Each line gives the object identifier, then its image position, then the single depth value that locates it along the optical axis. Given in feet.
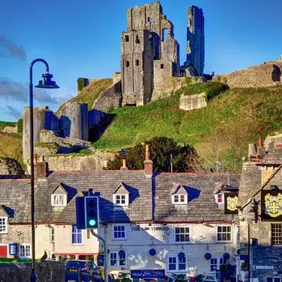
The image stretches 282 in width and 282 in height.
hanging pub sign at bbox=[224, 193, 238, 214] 146.51
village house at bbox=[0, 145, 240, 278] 156.35
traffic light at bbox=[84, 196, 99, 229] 72.90
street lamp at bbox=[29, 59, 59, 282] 87.30
